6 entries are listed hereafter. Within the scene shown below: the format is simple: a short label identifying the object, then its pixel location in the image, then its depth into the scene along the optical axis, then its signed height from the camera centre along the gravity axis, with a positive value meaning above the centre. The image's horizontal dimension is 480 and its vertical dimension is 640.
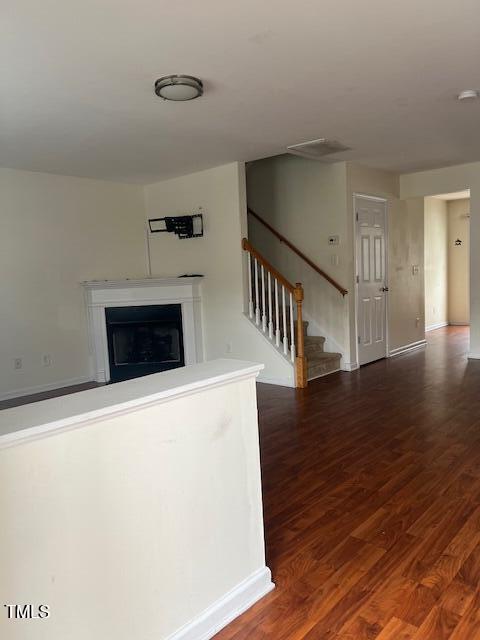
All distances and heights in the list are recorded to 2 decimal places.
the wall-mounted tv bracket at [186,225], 5.76 +0.59
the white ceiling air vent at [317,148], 4.49 +1.18
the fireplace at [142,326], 5.83 -0.62
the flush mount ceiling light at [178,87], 2.87 +1.15
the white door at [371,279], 5.94 -0.19
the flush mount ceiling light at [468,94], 3.29 +1.16
